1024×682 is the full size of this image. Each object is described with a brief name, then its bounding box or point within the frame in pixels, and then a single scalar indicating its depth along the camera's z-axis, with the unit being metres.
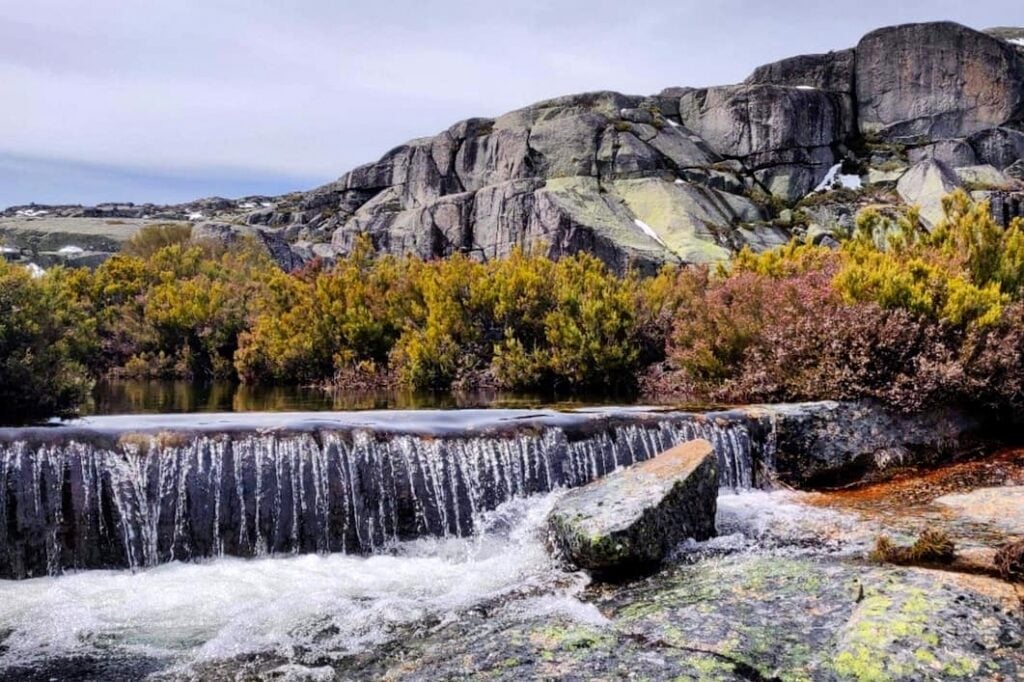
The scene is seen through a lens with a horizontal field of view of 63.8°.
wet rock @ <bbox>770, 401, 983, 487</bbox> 9.89
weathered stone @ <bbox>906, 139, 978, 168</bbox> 44.09
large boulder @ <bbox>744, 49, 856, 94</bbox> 50.38
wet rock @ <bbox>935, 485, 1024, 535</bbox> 6.86
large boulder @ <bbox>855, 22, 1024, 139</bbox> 47.84
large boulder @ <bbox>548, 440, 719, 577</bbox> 6.27
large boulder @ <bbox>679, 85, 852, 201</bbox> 45.72
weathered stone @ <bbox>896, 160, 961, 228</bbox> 37.47
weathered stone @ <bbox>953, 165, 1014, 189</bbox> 39.44
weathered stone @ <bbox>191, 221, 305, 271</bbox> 43.97
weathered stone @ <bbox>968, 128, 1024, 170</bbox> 44.84
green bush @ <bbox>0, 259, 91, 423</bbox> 10.69
